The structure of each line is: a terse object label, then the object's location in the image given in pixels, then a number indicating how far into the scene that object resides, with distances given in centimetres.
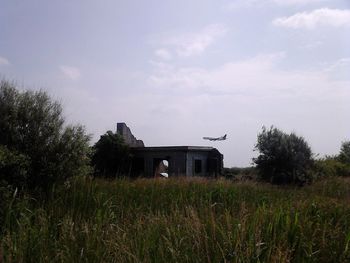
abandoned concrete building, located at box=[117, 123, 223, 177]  3447
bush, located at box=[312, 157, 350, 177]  2837
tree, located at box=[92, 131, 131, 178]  3206
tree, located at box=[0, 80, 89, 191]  1102
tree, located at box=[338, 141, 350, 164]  3880
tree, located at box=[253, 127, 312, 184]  2691
